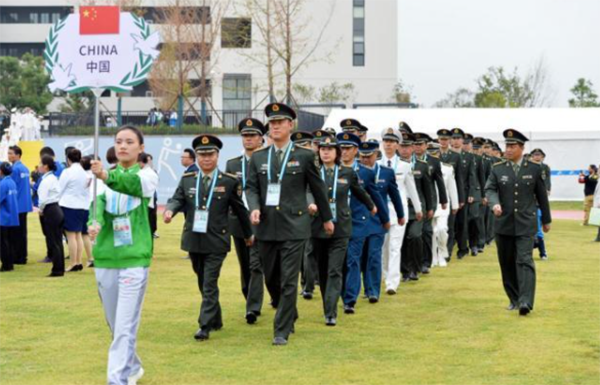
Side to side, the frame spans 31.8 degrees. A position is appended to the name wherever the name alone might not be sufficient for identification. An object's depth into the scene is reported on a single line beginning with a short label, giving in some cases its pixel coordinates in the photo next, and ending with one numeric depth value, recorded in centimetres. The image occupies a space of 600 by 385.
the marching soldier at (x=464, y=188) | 1973
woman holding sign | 773
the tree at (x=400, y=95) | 6562
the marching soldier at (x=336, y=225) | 1131
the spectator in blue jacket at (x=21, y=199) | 1759
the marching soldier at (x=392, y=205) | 1415
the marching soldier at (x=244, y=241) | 1134
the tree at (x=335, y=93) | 5778
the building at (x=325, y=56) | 5744
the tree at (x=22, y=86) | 7238
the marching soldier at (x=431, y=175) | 1614
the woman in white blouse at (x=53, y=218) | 1617
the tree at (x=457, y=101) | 6999
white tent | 3709
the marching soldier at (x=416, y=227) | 1536
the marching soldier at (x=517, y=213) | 1193
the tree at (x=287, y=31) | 4725
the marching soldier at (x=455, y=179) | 1911
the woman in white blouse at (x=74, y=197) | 1655
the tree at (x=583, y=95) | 6612
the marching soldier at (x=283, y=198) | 1004
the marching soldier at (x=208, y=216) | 1032
